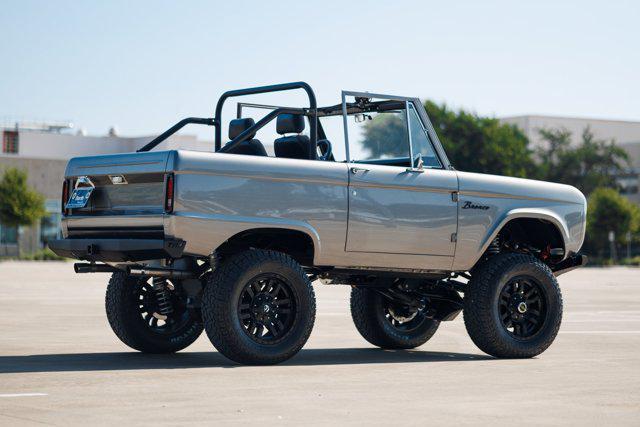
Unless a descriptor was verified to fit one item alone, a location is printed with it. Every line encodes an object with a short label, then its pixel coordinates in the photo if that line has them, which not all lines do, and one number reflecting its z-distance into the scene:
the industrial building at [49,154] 79.00
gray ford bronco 9.60
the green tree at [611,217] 78.96
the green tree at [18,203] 71.50
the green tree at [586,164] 97.62
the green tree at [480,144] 88.31
